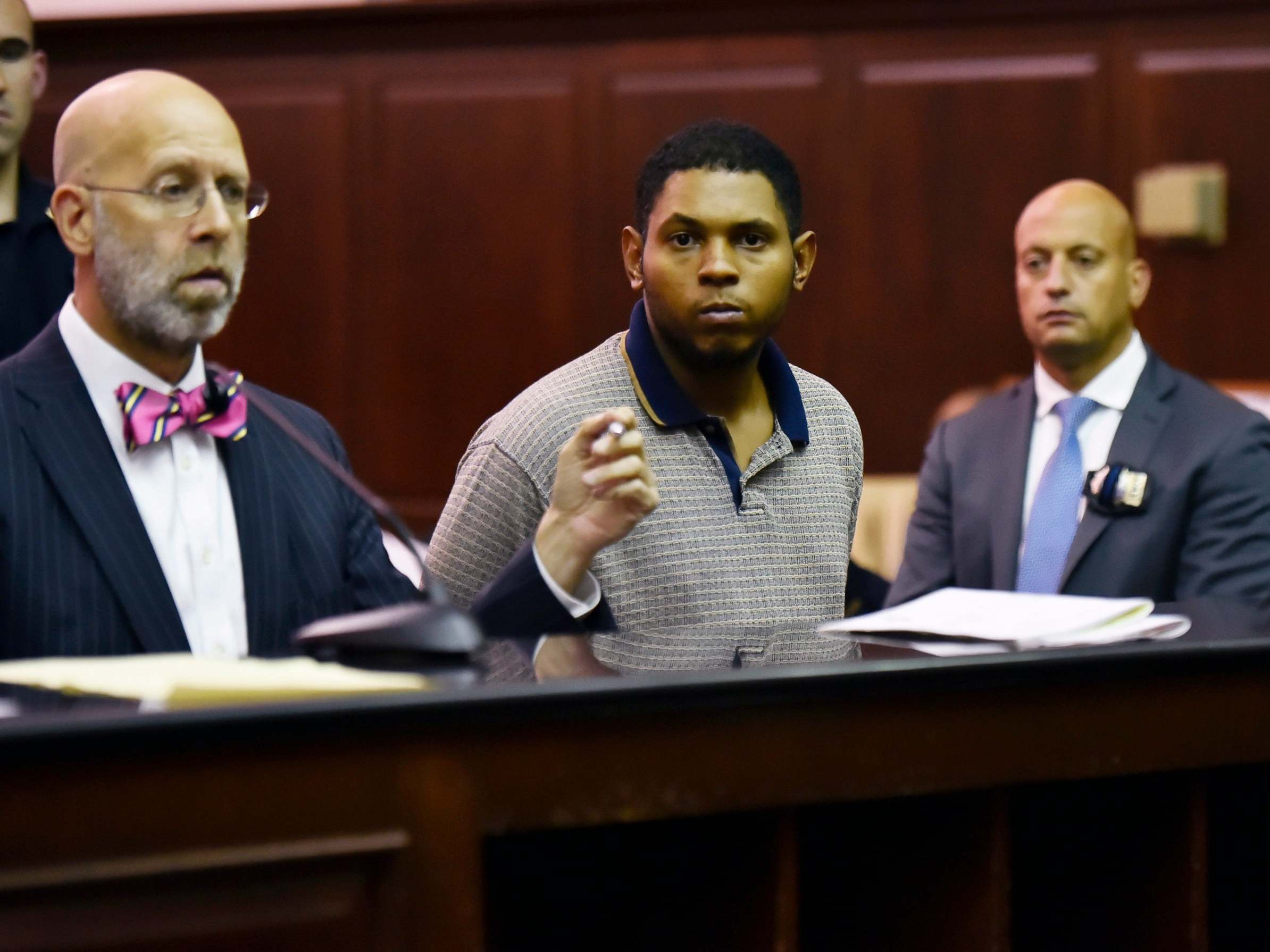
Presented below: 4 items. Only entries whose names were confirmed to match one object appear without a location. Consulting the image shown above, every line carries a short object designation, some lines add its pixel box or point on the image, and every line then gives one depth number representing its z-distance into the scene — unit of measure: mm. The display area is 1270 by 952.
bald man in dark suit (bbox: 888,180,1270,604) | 7512
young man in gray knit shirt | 7001
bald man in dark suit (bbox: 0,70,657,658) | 6833
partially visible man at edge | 7503
